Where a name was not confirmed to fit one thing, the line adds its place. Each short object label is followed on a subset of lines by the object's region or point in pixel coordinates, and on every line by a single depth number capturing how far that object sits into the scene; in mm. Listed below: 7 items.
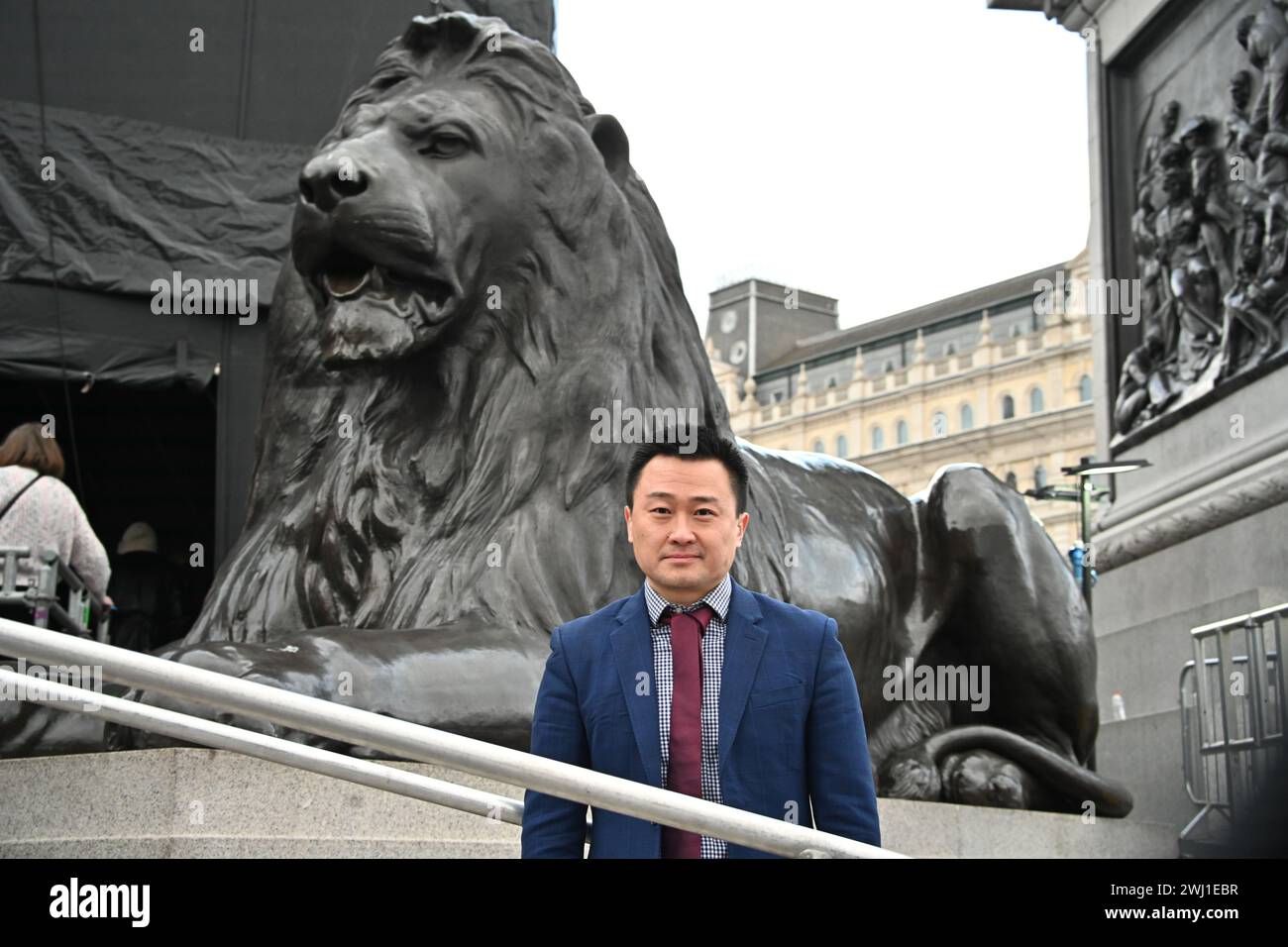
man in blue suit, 2471
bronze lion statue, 4629
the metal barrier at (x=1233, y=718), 10367
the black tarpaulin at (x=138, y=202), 10445
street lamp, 15410
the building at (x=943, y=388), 62531
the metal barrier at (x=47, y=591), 6594
